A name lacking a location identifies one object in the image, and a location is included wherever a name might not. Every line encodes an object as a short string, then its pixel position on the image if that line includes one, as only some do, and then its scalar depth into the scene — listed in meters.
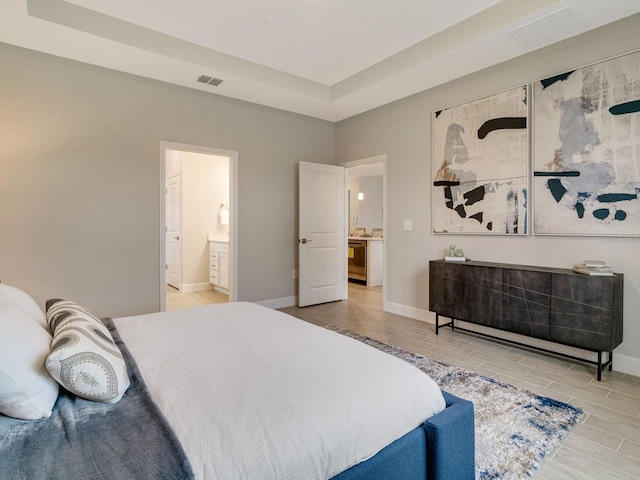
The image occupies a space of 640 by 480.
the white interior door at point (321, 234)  4.95
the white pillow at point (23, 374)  0.96
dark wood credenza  2.59
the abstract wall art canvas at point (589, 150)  2.70
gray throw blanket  0.79
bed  0.86
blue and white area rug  1.70
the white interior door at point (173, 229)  6.17
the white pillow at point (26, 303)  1.45
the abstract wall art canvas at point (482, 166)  3.34
